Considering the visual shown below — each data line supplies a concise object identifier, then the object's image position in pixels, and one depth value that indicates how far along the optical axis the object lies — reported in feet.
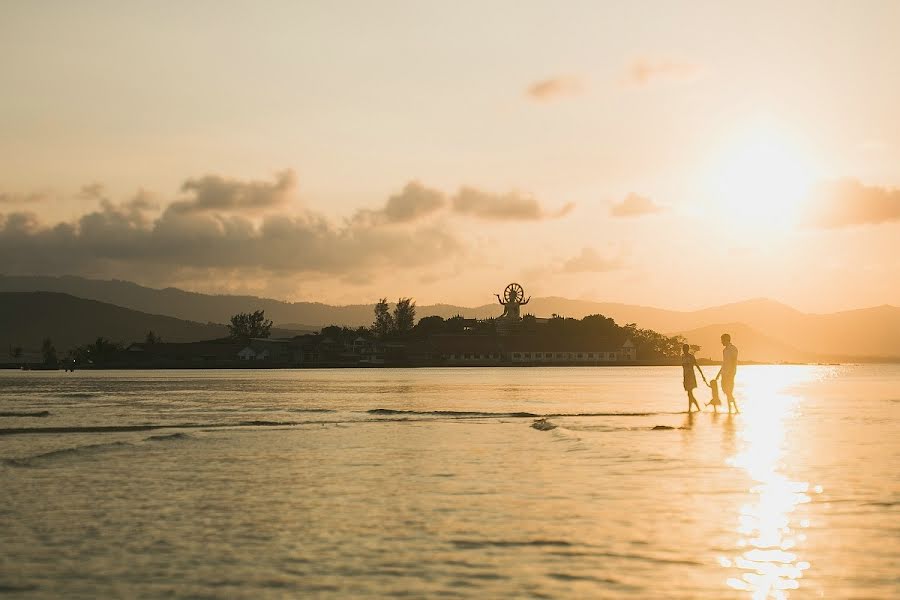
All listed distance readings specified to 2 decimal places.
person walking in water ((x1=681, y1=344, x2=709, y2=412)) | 119.44
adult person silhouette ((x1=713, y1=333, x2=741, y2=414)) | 108.58
